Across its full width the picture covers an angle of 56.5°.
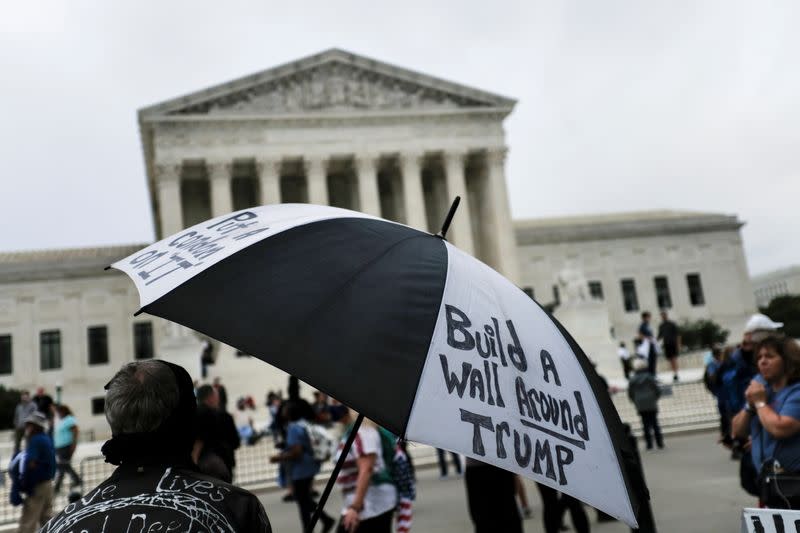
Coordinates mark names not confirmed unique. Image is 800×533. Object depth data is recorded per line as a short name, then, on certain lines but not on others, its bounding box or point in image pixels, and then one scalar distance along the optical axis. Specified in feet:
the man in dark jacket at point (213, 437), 20.83
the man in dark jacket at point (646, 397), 45.73
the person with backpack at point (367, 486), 17.92
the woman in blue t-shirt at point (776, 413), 15.10
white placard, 9.15
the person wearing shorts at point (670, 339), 80.89
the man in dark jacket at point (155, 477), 6.82
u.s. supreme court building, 135.44
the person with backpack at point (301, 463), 27.32
